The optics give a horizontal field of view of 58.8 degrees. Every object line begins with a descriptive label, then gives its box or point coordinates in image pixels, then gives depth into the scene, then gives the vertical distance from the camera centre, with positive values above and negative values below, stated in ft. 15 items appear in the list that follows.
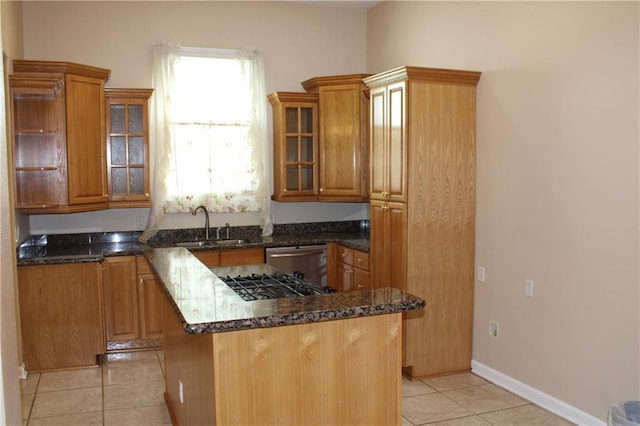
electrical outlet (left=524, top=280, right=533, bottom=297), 12.74 -2.48
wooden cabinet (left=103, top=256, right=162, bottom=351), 16.28 -3.56
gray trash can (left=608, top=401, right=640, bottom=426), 8.43 -3.51
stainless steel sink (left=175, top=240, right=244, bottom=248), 17.44 -1.99
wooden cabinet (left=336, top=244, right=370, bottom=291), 16.41 -2.71
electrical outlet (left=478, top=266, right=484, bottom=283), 14.29 -2.42
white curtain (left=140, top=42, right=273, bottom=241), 17.92 +0.99
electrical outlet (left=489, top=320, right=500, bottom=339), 13.87 -3.71
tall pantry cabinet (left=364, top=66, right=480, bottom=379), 13.78 -0.63
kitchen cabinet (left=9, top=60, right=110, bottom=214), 15.10 +1.18
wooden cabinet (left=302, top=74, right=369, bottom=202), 18.07 +1.40
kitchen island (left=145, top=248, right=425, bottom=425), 7.18 -2.35
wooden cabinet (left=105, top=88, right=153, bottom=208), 17.08 +0.97
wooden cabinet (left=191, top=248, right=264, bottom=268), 17.12 -2.34
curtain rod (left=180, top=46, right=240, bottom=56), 18.37 +4.23
